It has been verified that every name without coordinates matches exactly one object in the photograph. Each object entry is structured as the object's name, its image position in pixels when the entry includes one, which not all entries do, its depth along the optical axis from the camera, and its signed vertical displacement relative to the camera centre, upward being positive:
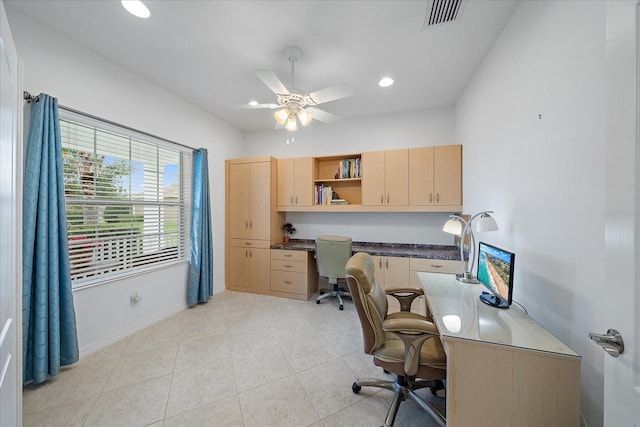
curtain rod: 1.76 +0.88
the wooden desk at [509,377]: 1.01 -0.75
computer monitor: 1.40 -0.43
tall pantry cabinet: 3.76 -0.19
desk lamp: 1.71 -0.13
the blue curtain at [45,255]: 1.71 -0.34
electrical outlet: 2.56 -0.96
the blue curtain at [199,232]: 3.24 -0.29
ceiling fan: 1.96 +1.02
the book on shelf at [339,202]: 3.66 +0.14
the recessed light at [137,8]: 1.66 +1.48
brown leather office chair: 1.36 -0.87
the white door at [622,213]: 0.65 +0.00
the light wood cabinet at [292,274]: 3.53 -0.97
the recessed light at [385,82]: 2.65 +1.49
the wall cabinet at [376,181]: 3.13 +0.44
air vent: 1.63 +1.45
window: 2.15 +0.12
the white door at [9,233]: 0.91 -0.10
